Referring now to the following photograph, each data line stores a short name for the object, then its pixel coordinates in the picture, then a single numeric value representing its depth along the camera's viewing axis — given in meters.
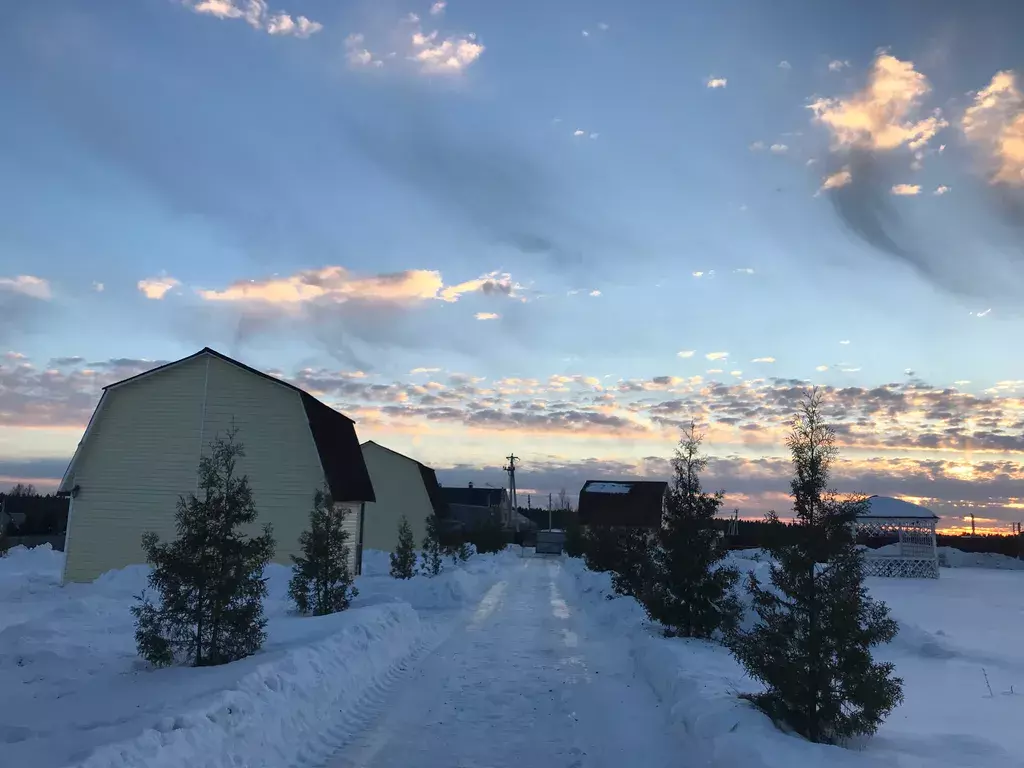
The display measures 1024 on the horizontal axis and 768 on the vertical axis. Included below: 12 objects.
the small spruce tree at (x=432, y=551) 31.09
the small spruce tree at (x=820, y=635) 7.66
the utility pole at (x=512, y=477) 89.74
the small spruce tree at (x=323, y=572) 17.05
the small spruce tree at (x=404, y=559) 28.92
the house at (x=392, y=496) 45.47
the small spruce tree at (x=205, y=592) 10.05
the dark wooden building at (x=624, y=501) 66.12
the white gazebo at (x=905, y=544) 45.81
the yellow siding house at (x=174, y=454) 25.20
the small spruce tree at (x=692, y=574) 15.06
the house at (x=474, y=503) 79.12
